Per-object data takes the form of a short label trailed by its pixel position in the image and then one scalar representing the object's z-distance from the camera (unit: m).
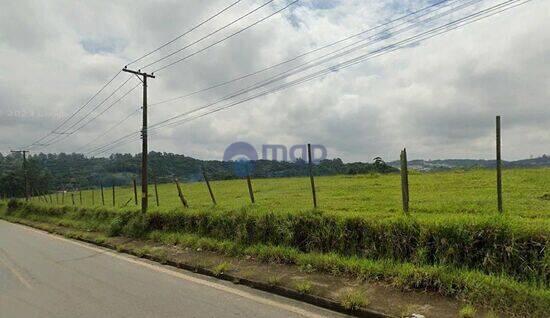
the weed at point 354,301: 5.66
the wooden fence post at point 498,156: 7.49
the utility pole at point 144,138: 16.86
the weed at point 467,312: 4.98
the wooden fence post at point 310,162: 10.41
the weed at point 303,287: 6.45
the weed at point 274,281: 7.06
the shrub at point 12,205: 37.99
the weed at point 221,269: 8.33
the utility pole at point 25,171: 46.88
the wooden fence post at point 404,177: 8.14
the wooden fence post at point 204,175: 14.27
